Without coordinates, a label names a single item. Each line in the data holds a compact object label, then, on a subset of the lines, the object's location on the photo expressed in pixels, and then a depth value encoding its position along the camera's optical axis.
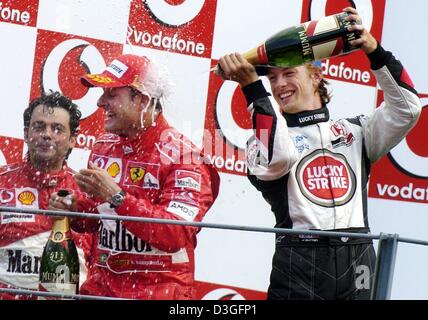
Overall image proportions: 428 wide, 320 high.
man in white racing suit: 6.96
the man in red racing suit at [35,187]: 8.23
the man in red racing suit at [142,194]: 7.45
